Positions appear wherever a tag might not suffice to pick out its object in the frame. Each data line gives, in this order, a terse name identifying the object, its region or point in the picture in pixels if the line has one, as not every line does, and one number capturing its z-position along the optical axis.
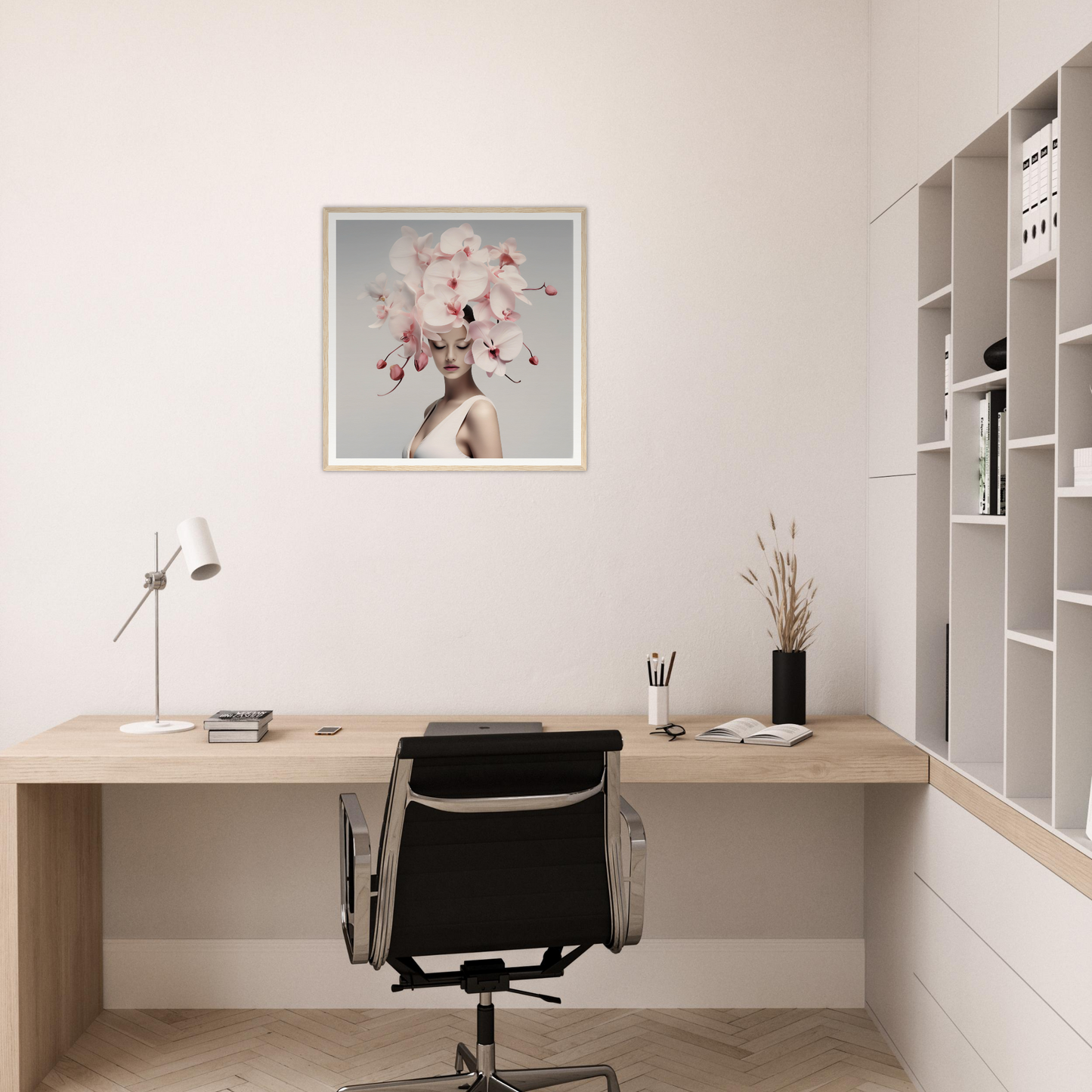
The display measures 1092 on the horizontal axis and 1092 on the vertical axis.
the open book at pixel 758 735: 2.54
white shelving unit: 1.79
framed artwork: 2.94
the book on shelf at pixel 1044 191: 1.89
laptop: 2.66
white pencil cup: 2.74
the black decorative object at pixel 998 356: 2.13
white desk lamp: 2.60
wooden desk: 2.41
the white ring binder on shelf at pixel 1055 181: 1.86
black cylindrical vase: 2.74
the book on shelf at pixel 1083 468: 1.72
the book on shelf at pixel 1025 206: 1.97
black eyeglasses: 2.63
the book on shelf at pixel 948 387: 2.32
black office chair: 1.87
